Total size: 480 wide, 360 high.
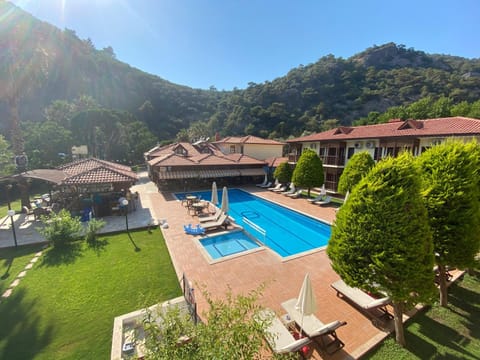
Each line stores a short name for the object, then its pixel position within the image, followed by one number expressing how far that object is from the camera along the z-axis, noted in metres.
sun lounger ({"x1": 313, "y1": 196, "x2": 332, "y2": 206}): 22.93
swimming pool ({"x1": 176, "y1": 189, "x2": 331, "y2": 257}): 14.59
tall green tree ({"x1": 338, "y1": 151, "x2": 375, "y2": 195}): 19.80
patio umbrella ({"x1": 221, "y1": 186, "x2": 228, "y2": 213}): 15.70
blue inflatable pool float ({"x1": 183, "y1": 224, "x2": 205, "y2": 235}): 14.30
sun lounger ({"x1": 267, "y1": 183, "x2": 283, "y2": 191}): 29.31
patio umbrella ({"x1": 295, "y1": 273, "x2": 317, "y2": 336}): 5.74
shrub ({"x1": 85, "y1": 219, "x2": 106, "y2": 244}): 13.04
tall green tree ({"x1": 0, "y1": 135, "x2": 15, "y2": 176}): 24.96
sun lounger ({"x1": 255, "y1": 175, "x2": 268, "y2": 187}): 32.35
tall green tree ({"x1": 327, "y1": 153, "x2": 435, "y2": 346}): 5.19
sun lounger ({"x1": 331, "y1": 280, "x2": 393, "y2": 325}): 6.98
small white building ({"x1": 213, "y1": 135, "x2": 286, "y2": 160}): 41.44
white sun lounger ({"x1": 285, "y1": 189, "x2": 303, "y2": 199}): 26.15
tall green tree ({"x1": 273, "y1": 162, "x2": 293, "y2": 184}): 29.41
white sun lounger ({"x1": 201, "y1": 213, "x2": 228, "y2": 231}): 15.00
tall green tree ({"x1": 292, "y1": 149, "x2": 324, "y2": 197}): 24.81
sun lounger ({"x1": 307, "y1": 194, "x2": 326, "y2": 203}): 23.78
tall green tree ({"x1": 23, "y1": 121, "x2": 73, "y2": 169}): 32.53
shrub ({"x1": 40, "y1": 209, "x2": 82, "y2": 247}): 11.83
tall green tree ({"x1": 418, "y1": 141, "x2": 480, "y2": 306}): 6.68
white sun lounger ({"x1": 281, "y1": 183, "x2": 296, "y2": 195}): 26.69
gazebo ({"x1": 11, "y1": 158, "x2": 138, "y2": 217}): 16.94
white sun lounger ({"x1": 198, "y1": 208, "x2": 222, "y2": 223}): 16.38
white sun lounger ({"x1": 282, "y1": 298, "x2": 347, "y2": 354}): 5.93
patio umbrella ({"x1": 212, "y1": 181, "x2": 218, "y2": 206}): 18.61
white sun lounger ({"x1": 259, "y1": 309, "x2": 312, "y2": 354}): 5.51
